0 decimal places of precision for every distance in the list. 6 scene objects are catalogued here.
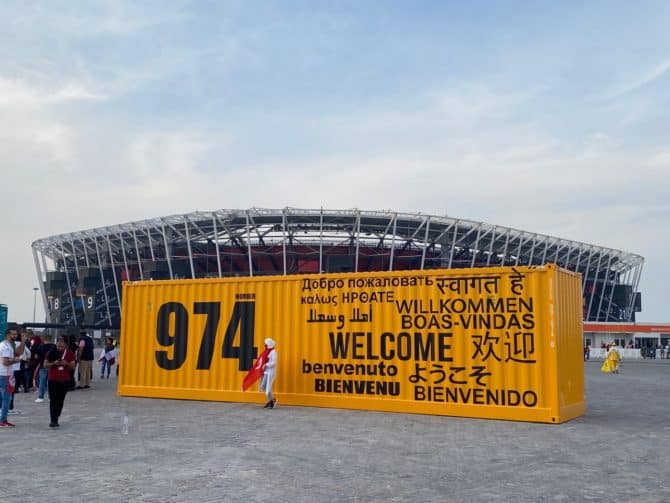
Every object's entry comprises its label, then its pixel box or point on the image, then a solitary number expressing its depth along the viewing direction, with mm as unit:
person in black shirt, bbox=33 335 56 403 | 16875
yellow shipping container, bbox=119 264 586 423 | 13727
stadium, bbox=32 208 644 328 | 64500
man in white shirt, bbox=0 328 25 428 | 11875
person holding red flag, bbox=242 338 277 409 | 15383
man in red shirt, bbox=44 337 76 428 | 11883
